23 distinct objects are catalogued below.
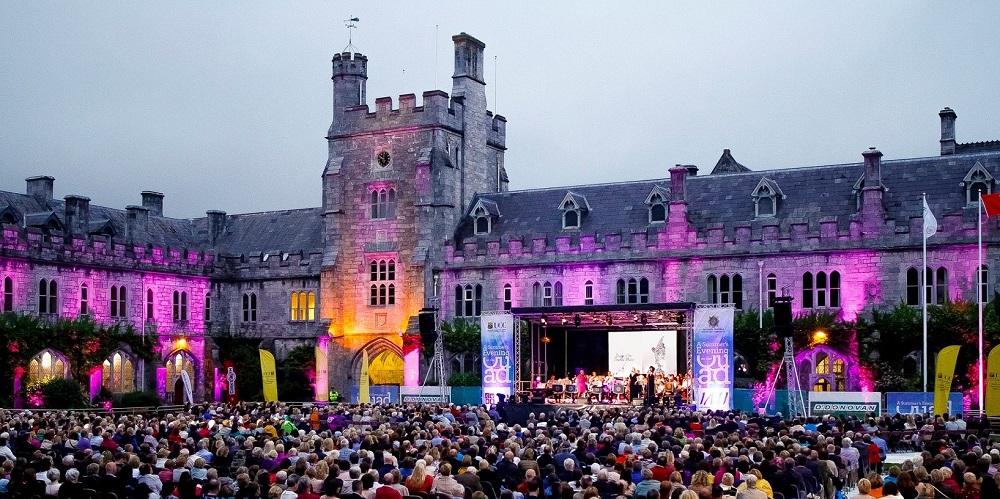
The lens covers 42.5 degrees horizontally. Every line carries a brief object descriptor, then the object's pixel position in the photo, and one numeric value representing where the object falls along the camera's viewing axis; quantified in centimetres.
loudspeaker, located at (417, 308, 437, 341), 4878
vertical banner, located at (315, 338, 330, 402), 5300
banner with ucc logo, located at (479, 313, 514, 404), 4741
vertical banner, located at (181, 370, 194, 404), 4972
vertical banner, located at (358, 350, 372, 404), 4947
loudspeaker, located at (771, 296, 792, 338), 4088
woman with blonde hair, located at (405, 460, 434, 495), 1691
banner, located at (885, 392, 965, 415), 3916
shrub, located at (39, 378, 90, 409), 4750
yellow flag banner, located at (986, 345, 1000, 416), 3619
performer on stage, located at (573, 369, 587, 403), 4688
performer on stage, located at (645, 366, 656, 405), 4479
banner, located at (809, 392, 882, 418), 3912
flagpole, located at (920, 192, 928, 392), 4267
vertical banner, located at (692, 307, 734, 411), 4294
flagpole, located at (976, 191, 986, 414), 3985
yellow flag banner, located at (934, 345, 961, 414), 3738
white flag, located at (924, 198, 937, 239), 4272
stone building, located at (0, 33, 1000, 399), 4719
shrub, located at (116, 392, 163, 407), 5088
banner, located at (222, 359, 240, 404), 5613
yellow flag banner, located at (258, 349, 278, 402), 4812
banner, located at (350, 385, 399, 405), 4991
